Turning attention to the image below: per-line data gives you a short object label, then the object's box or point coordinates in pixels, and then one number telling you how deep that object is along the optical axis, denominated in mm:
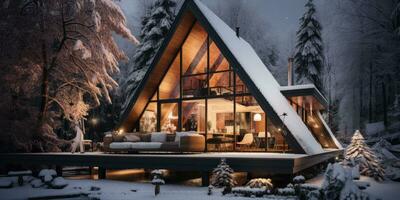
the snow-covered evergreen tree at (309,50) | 28719
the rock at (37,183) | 10197
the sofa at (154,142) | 11555
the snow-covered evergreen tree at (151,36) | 24297
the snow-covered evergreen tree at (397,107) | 21712
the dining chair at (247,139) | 13000
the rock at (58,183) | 9727
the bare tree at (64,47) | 14039
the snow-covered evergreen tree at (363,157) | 11891
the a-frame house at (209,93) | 12734
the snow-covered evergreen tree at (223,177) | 9195
